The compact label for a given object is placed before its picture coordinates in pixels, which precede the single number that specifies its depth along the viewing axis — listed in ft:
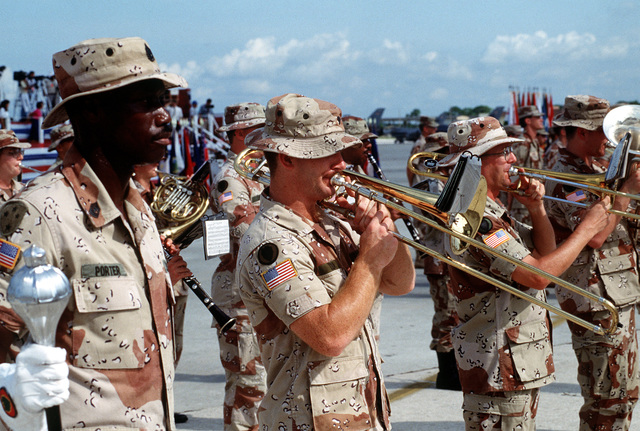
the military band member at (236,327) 17.54
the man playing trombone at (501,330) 12.67
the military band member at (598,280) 16.11
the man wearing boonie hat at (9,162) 23.39
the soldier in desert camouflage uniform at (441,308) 21.76
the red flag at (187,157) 57.41
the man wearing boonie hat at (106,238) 7.60
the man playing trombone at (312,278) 9.28
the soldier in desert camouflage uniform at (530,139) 42.32
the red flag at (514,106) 77.07
